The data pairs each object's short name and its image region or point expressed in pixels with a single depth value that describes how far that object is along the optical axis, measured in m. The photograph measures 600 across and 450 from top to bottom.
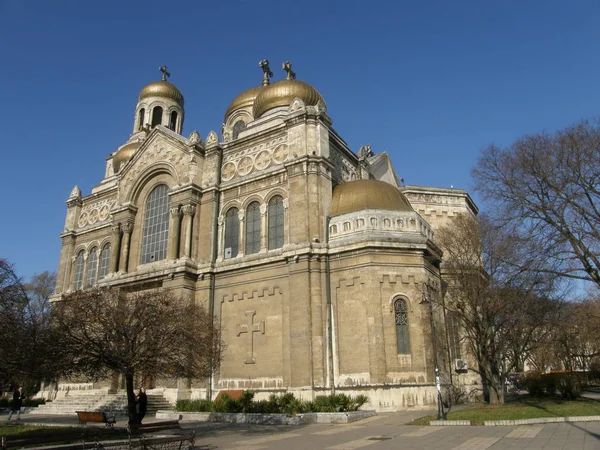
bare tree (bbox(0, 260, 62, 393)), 12.38
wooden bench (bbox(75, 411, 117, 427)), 16.83
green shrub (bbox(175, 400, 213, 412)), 21.52
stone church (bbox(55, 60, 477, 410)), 22.58
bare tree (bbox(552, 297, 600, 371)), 27.83
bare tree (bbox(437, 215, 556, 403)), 21.48
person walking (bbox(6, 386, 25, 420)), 23.58
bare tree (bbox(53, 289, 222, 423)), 14.07
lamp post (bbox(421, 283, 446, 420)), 22.50
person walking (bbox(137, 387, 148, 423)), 16.73
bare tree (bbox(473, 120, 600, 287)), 17.38
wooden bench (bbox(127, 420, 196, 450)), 11.10
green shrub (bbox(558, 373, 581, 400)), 23.76
